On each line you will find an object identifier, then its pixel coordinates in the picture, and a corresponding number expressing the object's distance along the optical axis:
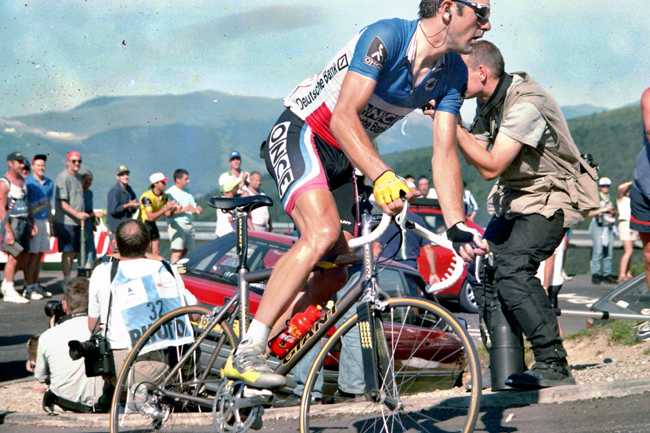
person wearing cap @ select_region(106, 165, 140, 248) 12.14
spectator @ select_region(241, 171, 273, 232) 12.60
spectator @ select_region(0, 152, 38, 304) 10.86
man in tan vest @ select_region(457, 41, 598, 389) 4.74
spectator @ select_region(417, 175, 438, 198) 14.37
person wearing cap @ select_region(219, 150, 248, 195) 13.14
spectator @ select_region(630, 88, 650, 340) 5.46
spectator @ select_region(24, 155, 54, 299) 11.31
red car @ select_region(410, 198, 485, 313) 11.43
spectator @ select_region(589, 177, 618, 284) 15.09
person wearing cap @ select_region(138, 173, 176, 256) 12.14
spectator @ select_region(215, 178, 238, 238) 12.16
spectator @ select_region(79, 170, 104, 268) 12.28
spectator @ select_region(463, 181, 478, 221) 12.31
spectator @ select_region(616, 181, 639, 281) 14.61
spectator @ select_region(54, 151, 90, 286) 11.84
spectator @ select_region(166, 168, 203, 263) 12.67
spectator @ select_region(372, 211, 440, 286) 8.62
